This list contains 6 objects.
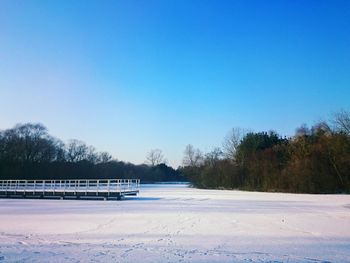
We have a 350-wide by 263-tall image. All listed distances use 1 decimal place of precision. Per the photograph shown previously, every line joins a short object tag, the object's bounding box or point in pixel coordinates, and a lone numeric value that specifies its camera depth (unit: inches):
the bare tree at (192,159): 3668.6
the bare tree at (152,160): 5476.4
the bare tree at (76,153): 4246.3
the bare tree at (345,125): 2132.1
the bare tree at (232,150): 3004.4
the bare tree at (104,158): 4633.4
